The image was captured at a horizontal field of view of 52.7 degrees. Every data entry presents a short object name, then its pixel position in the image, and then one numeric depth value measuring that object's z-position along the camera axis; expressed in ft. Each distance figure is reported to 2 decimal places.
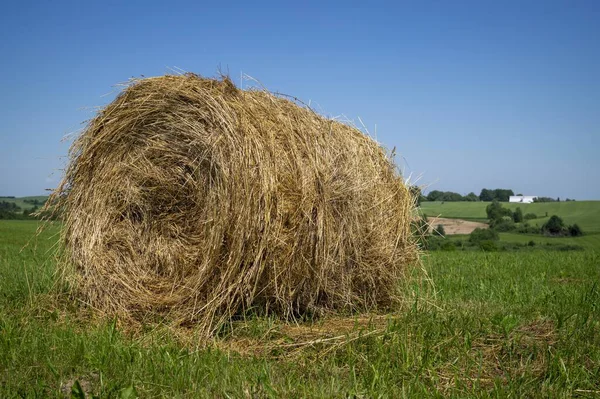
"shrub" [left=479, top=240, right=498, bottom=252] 63.45
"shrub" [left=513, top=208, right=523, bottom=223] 121.35
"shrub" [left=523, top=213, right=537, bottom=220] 125.49
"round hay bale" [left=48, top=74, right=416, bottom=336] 17.13
